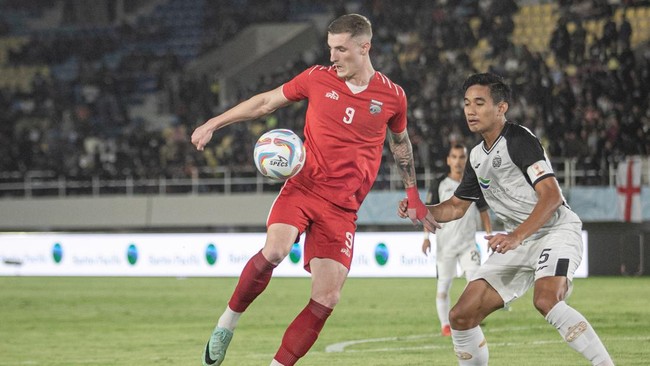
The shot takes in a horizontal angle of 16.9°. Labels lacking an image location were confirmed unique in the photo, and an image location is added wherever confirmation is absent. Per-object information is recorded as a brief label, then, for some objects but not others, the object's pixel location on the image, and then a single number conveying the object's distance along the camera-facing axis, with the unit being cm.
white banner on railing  4056
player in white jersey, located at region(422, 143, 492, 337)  2439
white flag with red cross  4169
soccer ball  1402
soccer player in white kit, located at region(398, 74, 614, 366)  1309
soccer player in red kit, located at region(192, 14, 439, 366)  1404
